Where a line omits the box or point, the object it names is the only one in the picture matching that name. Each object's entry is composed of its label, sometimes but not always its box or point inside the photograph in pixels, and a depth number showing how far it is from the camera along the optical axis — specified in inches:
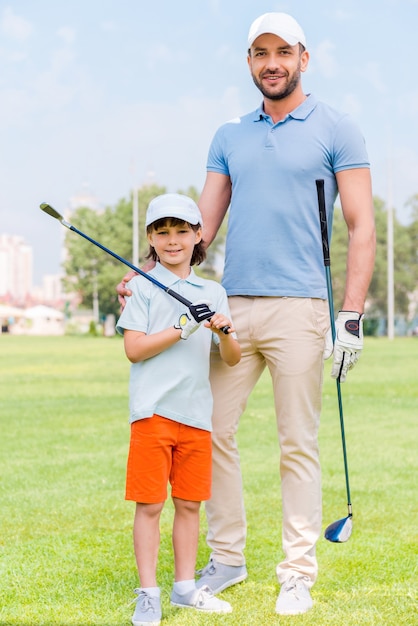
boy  153.6
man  161.6
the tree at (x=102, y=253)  2832.2
